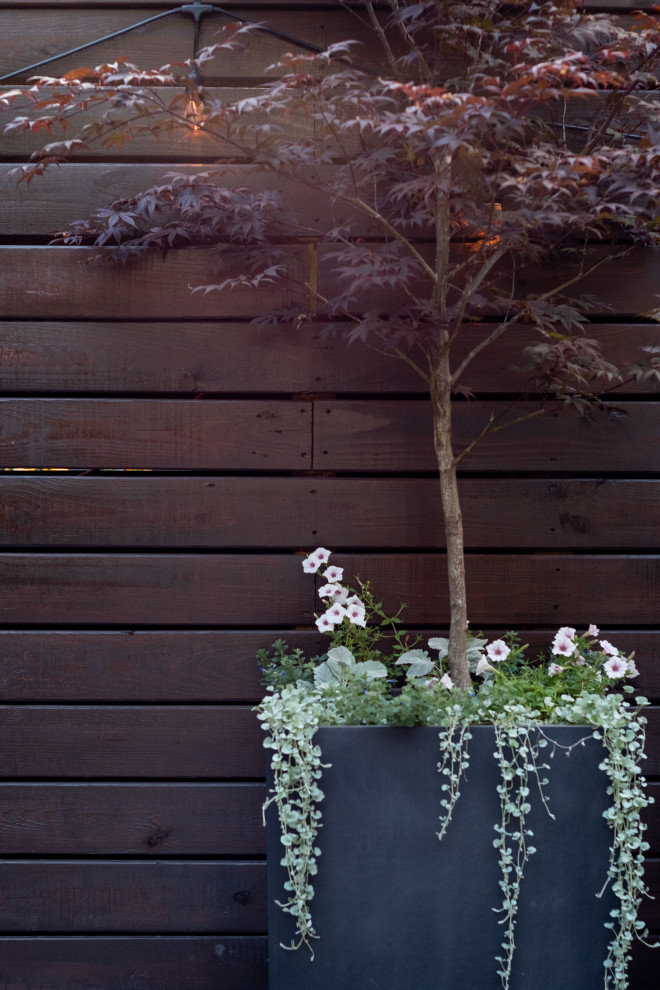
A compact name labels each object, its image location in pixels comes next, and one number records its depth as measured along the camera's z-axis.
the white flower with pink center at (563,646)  2.13
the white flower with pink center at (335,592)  2.22
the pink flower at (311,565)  2.29
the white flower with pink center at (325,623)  2.17
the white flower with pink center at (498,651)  2.12
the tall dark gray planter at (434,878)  1.89
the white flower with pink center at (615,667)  2.07
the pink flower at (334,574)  2.26
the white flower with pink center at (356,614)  2.18
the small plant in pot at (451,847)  1.88
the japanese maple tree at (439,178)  1.86
